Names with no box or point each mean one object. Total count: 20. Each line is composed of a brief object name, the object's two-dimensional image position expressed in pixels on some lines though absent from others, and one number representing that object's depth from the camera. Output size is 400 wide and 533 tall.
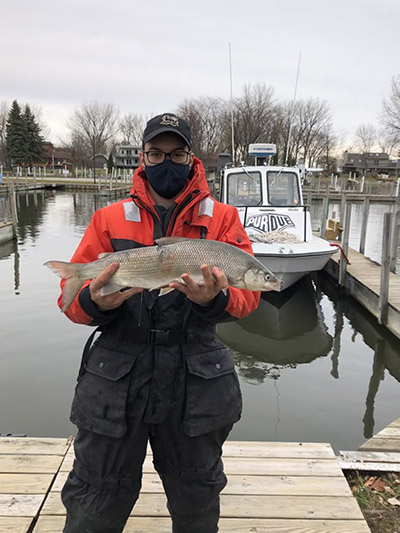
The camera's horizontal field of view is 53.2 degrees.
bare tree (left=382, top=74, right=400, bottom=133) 42.94
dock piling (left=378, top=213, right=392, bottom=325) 7.73
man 1.89
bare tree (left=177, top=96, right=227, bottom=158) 61.50
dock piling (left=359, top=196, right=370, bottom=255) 13.21
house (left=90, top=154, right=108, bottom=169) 82.49
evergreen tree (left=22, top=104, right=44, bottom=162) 65.75
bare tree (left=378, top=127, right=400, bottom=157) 43.31
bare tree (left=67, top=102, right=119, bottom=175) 72.25
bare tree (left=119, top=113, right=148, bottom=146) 86.88
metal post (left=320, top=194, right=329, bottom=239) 16.95
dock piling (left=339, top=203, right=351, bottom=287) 11.02
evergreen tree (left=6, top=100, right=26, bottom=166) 64.75
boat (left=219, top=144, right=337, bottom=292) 9.09
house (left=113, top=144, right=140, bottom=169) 87.25
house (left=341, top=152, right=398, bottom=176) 87.74
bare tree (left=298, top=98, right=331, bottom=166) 69.50
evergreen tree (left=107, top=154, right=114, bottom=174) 63.44
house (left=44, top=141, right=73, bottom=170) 89.60
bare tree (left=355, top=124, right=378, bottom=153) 88.25
